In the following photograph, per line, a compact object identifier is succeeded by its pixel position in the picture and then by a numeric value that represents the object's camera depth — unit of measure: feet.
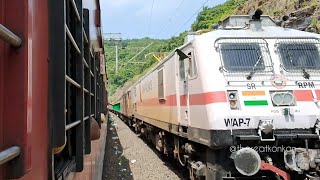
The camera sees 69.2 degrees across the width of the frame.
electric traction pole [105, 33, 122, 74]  99.25
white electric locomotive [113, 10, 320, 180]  10.47
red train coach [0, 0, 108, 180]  2.04
